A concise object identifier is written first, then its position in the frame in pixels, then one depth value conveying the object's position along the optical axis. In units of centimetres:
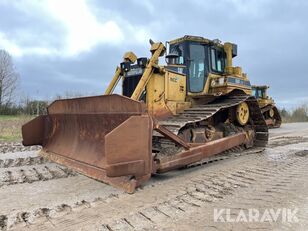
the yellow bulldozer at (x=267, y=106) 1359
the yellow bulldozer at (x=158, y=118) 294
